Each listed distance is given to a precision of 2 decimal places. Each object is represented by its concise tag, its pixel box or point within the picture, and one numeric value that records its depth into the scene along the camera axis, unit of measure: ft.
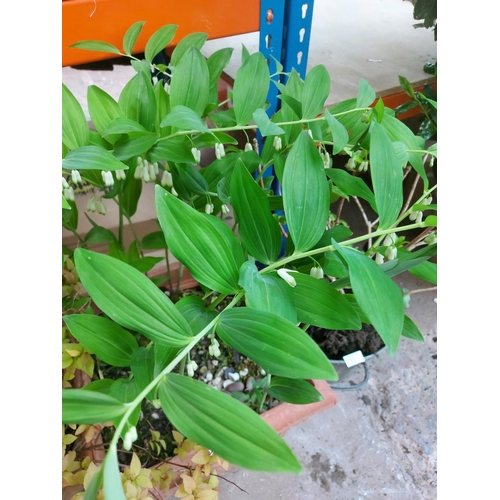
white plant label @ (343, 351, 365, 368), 3.50
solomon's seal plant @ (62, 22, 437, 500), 1.01
